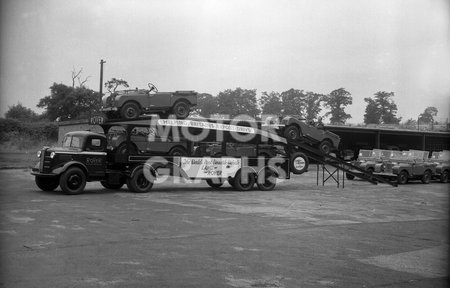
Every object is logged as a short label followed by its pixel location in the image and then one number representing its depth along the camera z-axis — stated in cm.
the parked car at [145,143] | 1709
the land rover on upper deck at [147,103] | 1733
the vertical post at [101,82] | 3531
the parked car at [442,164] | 2825
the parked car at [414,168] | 2628
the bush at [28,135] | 3872
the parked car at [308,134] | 2164
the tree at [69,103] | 5162
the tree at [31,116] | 4690
